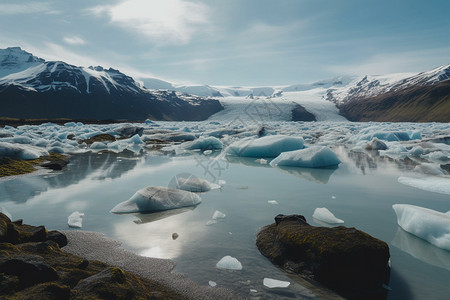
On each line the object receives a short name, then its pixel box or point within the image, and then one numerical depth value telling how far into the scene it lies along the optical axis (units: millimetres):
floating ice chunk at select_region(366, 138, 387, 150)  15539
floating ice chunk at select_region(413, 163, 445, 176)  8609
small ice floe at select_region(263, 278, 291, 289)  2826
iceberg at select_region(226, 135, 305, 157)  13258
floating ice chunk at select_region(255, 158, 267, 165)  11539
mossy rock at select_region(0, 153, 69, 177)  8578
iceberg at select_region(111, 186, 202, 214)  5117
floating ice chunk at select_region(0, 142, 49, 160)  9959
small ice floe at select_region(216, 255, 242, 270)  3170
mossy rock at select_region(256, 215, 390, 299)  2793
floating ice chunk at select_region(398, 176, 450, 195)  6580
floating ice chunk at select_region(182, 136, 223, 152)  16844
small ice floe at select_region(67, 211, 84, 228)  4387
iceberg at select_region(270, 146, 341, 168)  10109
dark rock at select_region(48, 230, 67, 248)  3514
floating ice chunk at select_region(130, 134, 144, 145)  19720
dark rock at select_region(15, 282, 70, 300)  1923
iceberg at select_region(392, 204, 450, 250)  3705
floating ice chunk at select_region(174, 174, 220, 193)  6609
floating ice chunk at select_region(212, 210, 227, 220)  4727
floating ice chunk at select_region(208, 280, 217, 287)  2850
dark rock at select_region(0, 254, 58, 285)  2154
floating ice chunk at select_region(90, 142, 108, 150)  16719
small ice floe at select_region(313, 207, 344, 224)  4539
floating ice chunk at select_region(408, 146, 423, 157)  13283
